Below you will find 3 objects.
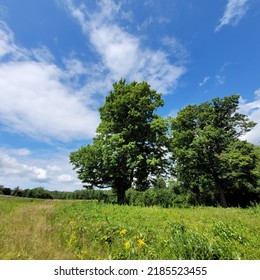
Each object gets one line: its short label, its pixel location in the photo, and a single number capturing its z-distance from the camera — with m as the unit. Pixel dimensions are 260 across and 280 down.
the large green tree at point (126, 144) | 22.34
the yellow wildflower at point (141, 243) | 5.72
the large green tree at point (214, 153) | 28.30
